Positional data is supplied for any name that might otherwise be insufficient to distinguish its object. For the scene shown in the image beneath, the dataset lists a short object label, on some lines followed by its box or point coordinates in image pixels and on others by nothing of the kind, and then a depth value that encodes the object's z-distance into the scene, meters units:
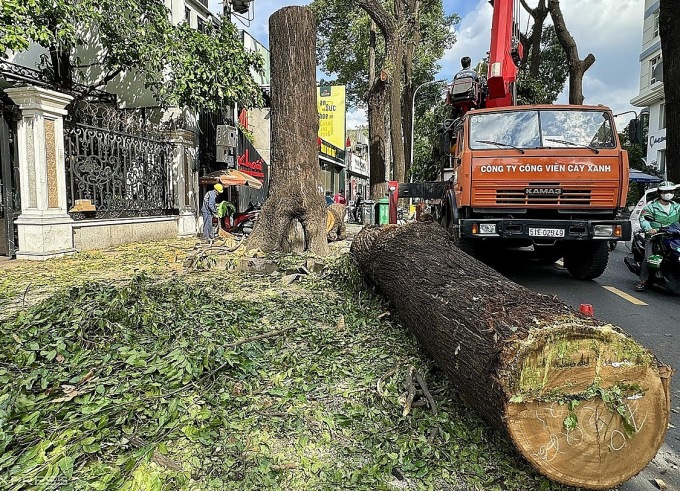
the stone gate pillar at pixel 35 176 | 8.80
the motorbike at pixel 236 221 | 14.12
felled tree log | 2.05
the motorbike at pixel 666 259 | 6.18
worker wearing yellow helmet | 12.88
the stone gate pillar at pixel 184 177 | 13.78
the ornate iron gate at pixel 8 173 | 8.75
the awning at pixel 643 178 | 20.61
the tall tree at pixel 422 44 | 17.13
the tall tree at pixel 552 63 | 28.20
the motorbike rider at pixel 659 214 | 6.84
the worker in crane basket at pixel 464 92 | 9.54
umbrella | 15.20
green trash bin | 13.38
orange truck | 6.41
